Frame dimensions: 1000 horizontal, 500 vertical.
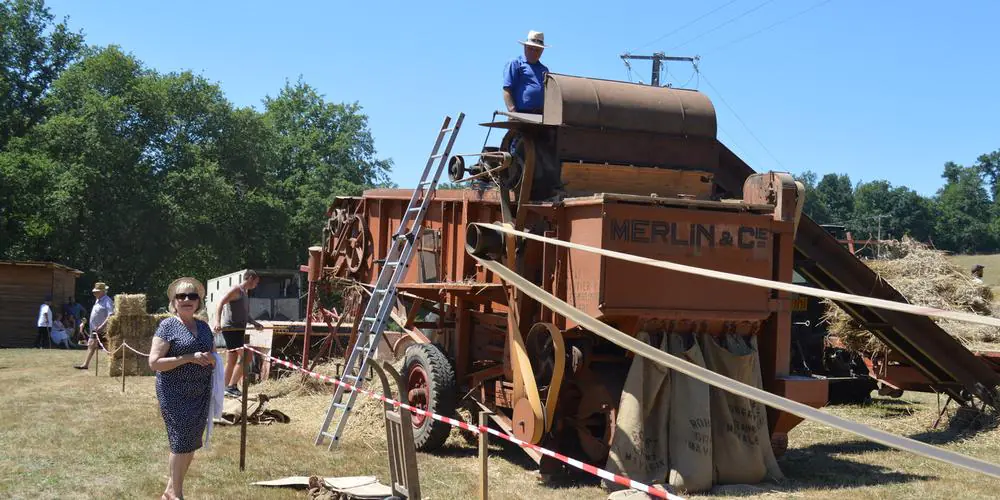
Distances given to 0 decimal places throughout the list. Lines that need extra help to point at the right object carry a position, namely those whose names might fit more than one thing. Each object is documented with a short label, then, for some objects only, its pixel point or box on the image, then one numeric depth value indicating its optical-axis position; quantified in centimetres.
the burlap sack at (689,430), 727
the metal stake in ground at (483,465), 566
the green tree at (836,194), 10375
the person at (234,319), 1154
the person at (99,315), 1724
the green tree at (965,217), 8511
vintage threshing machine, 746
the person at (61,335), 2667
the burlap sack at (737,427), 754
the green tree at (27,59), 4303
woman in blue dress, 630
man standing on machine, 921
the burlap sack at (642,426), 728
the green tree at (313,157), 4688
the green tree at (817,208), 9306
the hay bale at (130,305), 1672
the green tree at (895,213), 8881
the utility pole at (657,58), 3541
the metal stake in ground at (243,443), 772
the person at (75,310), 2892
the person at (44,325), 2547
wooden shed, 2817
